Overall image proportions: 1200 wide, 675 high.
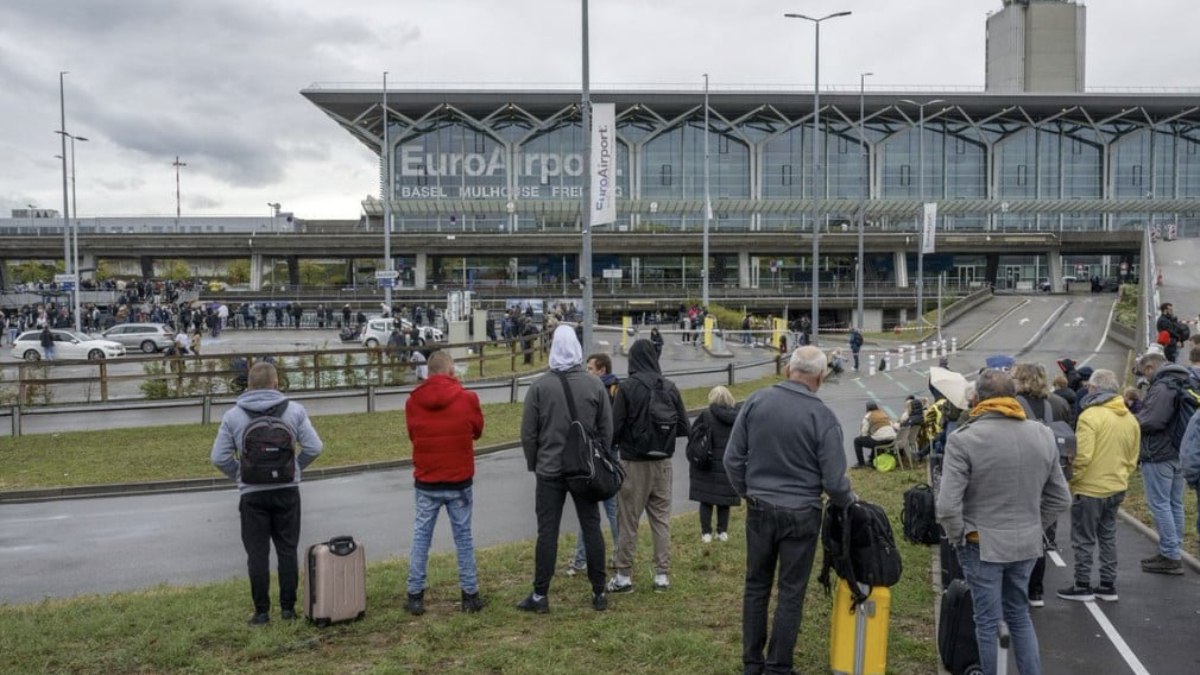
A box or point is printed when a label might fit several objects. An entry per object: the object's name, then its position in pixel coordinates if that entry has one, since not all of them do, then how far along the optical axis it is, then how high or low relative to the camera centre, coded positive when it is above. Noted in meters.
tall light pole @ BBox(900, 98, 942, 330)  48.69 +2.35
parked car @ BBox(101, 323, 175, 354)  43.88 -1.47
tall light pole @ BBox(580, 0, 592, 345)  20.82 +1.69
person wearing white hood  6.88 -0.95
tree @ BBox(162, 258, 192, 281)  118.91 +3.77
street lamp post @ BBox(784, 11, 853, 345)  32.53 +7.03
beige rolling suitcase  6.73 -1.87
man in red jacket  6.96 -1.09
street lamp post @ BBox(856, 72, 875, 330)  86.38 +11.40
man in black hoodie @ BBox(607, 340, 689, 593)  7.59 -1.18
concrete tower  107.56 +26.57
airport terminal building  82.44 +11.40
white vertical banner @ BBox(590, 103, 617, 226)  26.11 +3.72
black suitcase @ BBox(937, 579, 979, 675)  5.62 -1.86
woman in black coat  9.36 -1.55
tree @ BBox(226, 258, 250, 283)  119.43 +3.51
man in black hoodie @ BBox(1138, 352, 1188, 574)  7.99 -1.29
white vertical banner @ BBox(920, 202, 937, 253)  48.41 +3.11
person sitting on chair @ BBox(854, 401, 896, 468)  14.76 -1.95
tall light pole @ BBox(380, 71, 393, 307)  47.08 +3.18
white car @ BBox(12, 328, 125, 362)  38.31 -1.69
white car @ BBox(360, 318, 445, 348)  42.53 -1.35
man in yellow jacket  7.38 -1.31
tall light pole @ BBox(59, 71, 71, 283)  44.97 +7.78
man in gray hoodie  6.84 -1.23
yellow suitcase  5.48 -1.80
